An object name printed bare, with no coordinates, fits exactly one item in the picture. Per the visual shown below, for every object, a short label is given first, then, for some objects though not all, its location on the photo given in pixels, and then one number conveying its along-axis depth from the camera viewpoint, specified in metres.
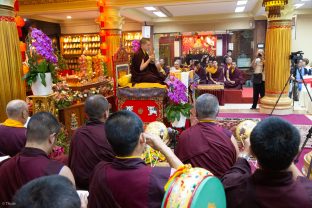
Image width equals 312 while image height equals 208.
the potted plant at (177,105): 4.34
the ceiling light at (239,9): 11.20
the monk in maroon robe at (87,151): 2.19
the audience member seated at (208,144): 2.00
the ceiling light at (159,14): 11.96
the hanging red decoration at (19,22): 6.13
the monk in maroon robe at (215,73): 9.75
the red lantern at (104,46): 9.55
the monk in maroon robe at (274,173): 1.22
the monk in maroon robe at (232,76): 9.58
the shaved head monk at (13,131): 2.49
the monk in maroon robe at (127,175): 1.36
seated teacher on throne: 4.93
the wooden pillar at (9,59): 3.84
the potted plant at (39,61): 3.66
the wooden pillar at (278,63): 7.33
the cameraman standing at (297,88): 8.89
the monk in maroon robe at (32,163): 1.60
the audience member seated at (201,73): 9.84
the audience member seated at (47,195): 0.83
